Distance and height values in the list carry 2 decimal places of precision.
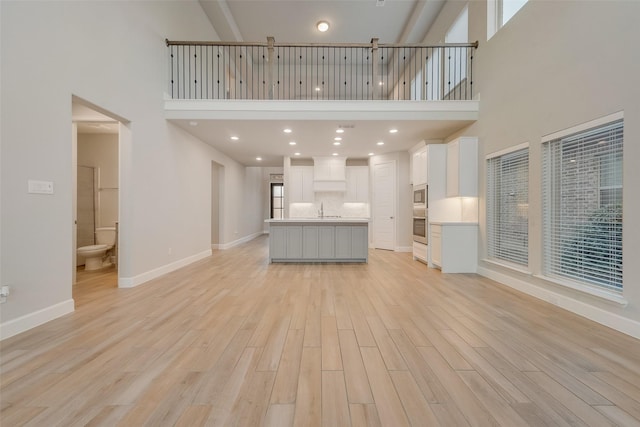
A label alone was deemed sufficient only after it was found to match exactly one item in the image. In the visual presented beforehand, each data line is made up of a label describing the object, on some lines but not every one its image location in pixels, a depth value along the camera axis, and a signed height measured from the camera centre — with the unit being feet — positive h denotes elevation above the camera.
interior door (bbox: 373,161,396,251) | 24.73 +0.63
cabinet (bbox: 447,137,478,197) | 15.52 +2.61
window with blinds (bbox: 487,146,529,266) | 12.25 +0.27
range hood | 26.58 +3.68
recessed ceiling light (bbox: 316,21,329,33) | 21.48 +14.73
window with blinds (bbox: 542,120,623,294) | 8.38 +0.20
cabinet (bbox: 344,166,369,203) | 27.30 +2.87
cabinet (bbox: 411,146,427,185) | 18.05 +3.12
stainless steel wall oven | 17.99 +0.00
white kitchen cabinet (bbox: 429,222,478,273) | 15.60 -1.99
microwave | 17.85 +1.11
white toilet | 15.39 -2.18
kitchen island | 18.62 -1.91
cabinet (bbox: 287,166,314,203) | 27.17 +2.85
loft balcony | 15.46 +5.65
